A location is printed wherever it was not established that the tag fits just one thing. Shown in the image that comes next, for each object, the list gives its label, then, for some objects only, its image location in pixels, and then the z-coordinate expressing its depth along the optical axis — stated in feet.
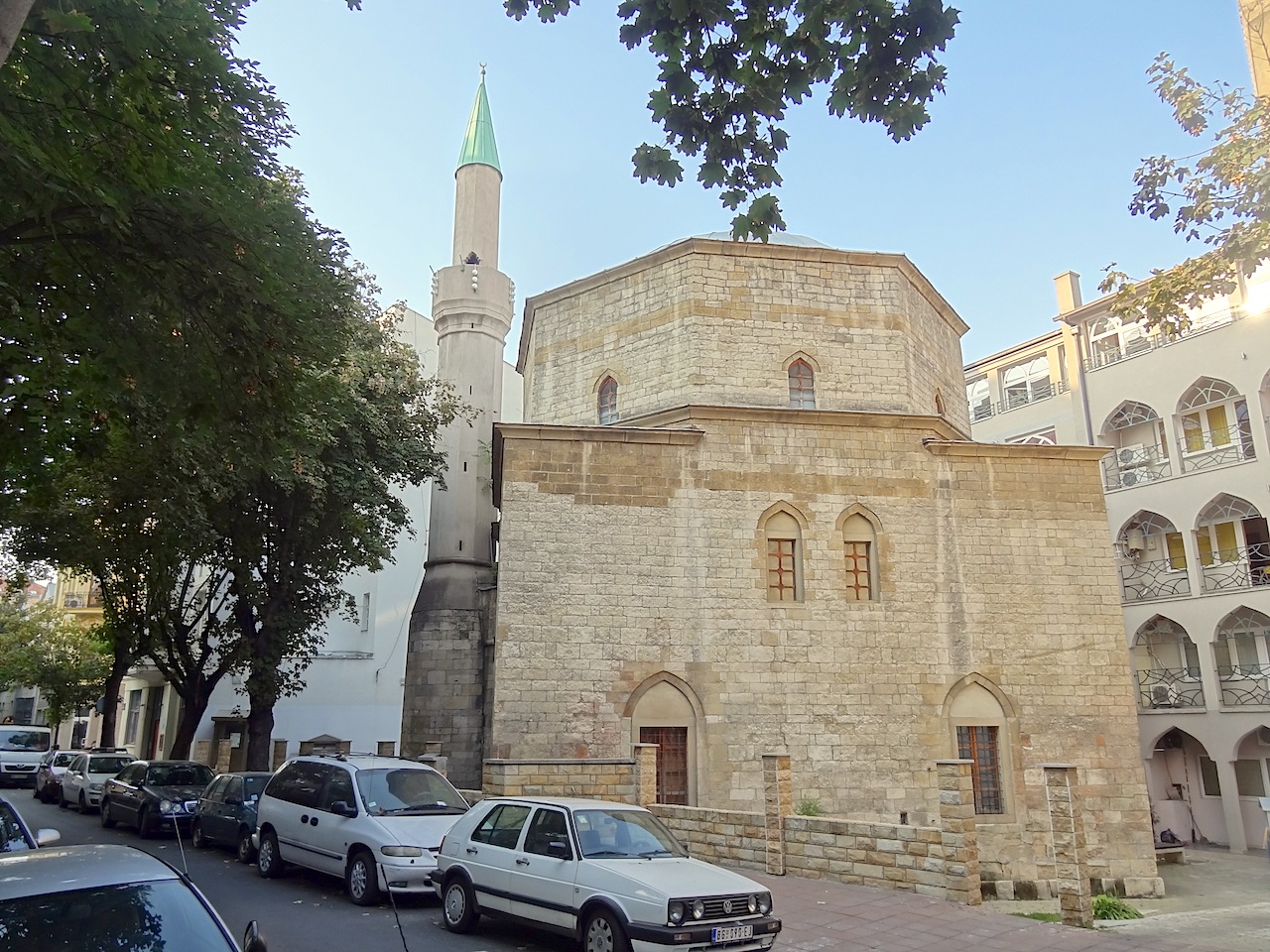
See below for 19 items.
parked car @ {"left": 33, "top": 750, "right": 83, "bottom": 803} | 69.31
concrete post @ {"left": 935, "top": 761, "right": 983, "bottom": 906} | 30.35
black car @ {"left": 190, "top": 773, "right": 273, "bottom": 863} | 38.09
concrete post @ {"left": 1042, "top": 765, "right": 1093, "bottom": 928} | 30.30
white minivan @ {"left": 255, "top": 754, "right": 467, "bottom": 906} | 28.84
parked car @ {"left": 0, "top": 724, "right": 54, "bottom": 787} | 84.99
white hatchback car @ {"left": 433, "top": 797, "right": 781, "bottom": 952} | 21.47
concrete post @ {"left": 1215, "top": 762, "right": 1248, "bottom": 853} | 71.72
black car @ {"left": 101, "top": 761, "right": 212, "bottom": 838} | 46.96
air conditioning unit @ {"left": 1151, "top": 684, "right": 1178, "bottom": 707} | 78.07
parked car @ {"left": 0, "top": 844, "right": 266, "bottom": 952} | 12.40
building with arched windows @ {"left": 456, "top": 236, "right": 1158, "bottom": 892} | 50.16
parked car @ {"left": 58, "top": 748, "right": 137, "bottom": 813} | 60.18
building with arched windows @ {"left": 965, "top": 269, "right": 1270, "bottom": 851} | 73.31
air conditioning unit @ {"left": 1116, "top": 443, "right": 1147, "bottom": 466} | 84.28
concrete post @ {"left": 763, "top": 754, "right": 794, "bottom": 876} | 35.99
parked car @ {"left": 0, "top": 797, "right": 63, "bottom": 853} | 23.16
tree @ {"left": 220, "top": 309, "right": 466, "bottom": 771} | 57.72
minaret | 62.69
